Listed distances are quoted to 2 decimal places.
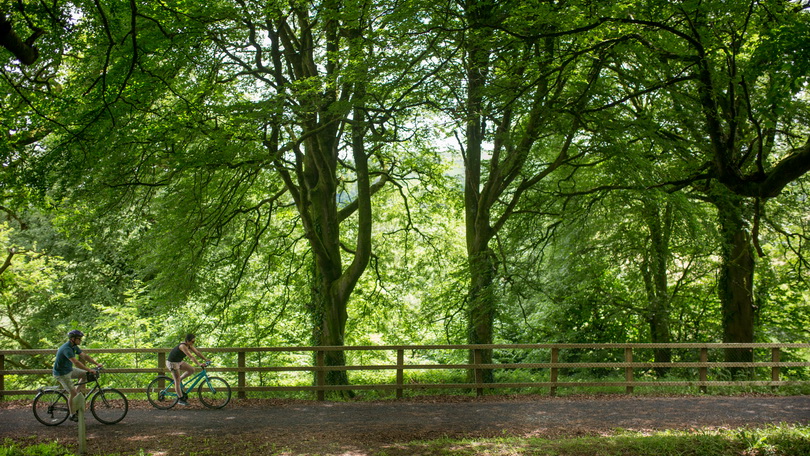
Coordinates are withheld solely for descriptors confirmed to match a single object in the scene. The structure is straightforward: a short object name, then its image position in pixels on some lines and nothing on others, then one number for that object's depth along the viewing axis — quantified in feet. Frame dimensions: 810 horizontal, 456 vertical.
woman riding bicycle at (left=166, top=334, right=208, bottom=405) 37.11
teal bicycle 38.06
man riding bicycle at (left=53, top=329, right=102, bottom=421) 31.63
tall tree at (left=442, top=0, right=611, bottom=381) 30.09
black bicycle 33.04
